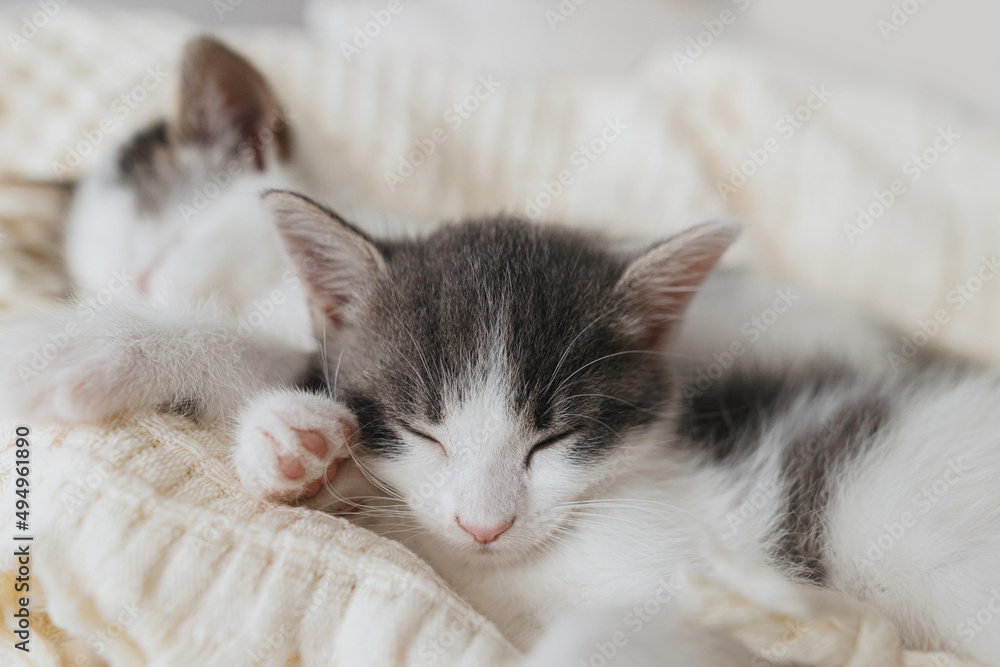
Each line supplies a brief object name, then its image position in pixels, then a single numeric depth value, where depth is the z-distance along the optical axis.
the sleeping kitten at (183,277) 0.25
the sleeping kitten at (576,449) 0.26
